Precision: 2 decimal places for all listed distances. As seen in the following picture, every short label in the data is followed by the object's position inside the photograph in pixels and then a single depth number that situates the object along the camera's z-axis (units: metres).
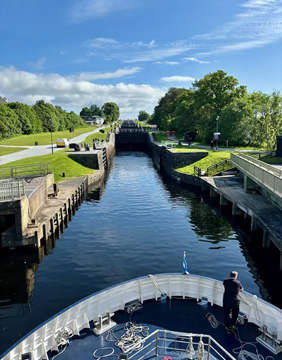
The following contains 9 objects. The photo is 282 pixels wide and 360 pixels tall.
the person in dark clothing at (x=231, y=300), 9.24
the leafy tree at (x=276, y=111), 51.78
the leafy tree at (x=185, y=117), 76.38
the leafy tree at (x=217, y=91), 64.75
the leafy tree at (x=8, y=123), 77.03
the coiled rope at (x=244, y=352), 8.57
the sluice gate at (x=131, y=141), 95.31
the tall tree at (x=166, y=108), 107.50
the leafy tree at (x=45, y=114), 108.94
